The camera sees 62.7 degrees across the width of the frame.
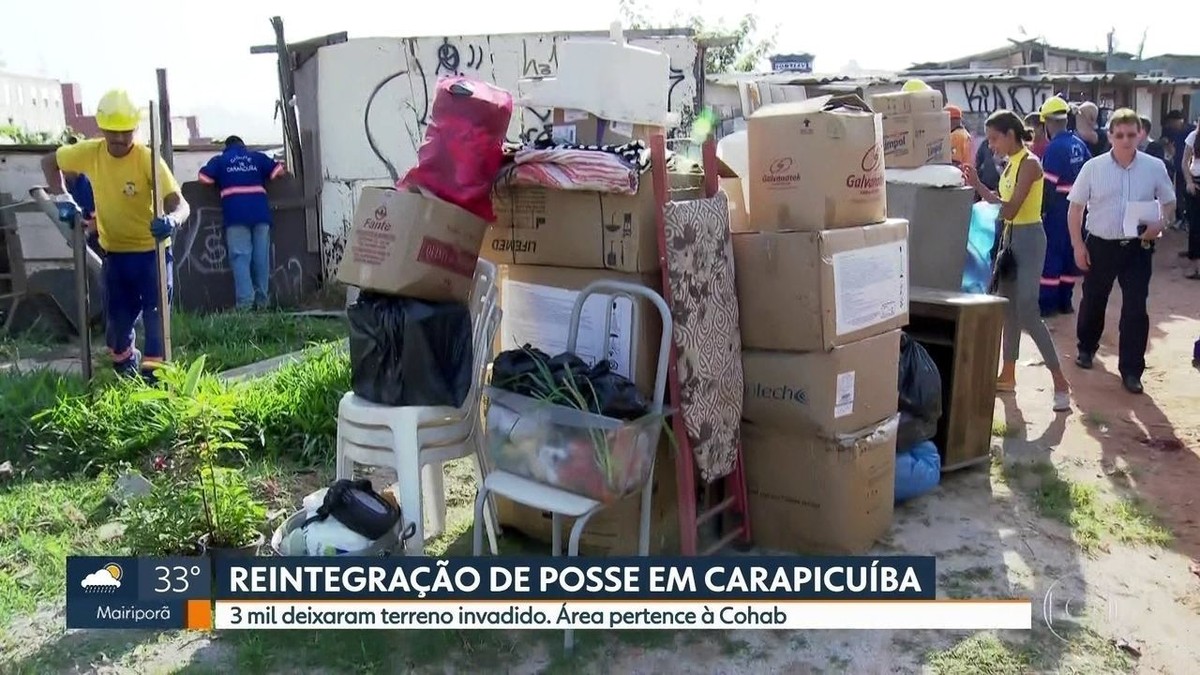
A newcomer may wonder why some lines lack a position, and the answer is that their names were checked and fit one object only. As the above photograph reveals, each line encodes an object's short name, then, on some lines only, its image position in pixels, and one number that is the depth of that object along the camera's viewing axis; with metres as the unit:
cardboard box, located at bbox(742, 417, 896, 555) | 3.62
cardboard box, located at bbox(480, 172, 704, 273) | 3.24
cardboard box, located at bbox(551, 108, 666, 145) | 3.52
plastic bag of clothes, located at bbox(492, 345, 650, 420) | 2.99
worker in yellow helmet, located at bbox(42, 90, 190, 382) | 5.36
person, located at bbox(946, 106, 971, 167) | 6.90
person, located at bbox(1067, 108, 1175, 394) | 5.84
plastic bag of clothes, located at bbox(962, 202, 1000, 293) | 5.52
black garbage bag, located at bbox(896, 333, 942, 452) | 4.24
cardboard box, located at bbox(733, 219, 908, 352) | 3.44
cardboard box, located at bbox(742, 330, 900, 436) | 3.54
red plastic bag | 3.26
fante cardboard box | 3.26
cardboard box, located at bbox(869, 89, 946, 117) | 5.55
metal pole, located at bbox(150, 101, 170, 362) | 5.29
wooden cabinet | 4.51
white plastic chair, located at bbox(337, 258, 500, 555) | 3.31
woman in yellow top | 5.68
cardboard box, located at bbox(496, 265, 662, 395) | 3.31
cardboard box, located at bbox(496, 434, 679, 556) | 3.46
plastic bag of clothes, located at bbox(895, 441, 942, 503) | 4.20
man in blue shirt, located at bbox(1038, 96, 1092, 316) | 8.01
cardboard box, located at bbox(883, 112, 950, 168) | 5.55
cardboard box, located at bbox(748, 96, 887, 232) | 3.50
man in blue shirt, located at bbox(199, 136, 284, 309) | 8.53
